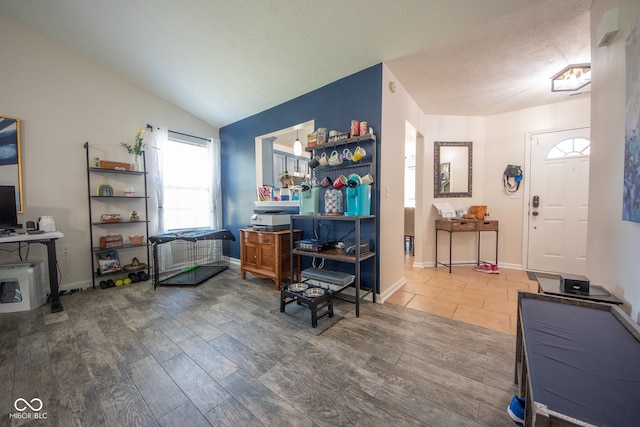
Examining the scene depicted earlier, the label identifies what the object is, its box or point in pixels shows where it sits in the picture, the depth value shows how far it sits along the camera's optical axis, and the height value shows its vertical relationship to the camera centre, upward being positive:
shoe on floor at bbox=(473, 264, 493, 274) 3.58 -1.01
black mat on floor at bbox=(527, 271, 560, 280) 3.16 -1.01
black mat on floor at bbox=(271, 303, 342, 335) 2.01 -1.06
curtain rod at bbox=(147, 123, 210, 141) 3.64 +1.26
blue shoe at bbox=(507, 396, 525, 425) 1.01 -0.91
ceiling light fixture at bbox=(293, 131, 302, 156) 3.43 +0.86
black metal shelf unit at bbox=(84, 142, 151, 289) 3.11 +0.02
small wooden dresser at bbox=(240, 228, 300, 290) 2.96 -0.65
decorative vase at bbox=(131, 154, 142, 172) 3.44 +0.68
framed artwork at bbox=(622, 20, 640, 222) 1.10 +0.36
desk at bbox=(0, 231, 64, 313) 2.34 -0.53
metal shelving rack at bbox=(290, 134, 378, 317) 2.24 -0.11
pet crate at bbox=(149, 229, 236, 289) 3.11 -0.88
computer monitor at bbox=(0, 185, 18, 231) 2.42 +0.00
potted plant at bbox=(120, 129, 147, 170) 3.35 +0.87
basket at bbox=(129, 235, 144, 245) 3.37 -0.48
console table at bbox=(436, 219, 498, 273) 3.68 -0.33
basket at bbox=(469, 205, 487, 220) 3.82 -0.10
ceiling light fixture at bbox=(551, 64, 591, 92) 2.36 +1.36
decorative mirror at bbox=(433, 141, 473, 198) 3.96 +0.63
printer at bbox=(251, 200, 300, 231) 3.02 -0.11
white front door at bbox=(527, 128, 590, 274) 3.27 +0.06
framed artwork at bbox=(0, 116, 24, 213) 2.59 +0.59
